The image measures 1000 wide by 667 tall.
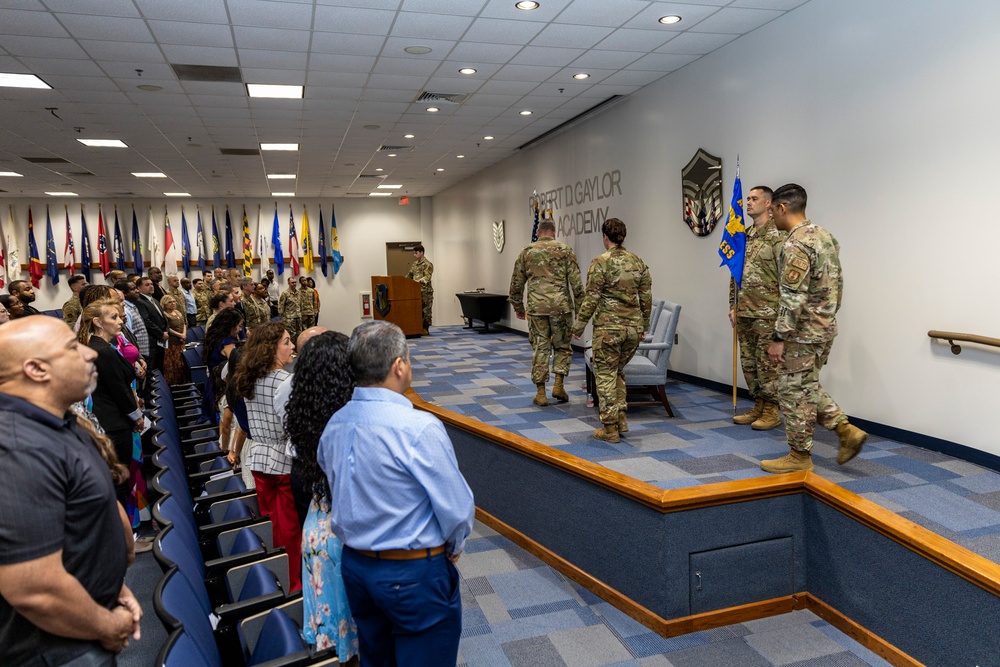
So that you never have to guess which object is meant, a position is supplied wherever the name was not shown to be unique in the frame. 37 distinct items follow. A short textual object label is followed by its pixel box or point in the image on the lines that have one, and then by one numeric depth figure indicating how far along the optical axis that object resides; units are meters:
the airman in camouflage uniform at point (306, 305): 12.80
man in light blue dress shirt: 1.79
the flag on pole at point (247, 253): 16.91
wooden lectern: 12.77
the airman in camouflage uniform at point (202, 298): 11.85
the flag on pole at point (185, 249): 16.36
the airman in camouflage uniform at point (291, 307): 12.41
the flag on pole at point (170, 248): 16.38
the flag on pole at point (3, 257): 15.55
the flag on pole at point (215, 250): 16.56
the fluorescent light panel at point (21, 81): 6.41
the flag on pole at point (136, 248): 16.17
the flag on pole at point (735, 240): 5.66
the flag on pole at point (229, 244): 16.72
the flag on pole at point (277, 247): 17.00
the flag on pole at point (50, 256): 15.60
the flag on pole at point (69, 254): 15.90
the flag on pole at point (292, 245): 17.38
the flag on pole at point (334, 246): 17.62
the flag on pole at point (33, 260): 15.46
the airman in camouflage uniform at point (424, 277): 13.80
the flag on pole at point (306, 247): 17.47
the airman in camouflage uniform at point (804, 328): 3.79
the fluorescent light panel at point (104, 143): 9.59
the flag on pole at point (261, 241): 17.41
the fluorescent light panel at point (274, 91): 7.11
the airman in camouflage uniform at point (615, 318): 4.95
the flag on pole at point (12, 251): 15.51
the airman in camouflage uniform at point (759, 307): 4.92
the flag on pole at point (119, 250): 15.87
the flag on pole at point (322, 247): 17.59
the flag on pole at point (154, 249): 16.47
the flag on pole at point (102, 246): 15.90
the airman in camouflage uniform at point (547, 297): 6.25
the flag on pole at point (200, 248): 16.61
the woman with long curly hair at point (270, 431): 2.91
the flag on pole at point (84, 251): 15.78
